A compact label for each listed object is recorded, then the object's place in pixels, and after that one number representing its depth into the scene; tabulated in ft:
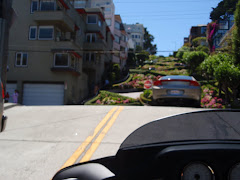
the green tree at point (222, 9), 227.40
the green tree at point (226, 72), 74.74
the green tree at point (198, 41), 273.27
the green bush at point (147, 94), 80.61
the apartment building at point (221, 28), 195.66
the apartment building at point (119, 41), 175.11
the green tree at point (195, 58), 153.69
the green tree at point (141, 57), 245.28
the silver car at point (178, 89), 33.63
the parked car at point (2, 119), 11.13
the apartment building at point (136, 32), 338.87
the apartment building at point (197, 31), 318.67
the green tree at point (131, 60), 237.00
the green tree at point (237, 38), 80.02
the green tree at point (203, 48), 214.73
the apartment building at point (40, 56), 87.40
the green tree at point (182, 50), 246.31
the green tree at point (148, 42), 372.17
